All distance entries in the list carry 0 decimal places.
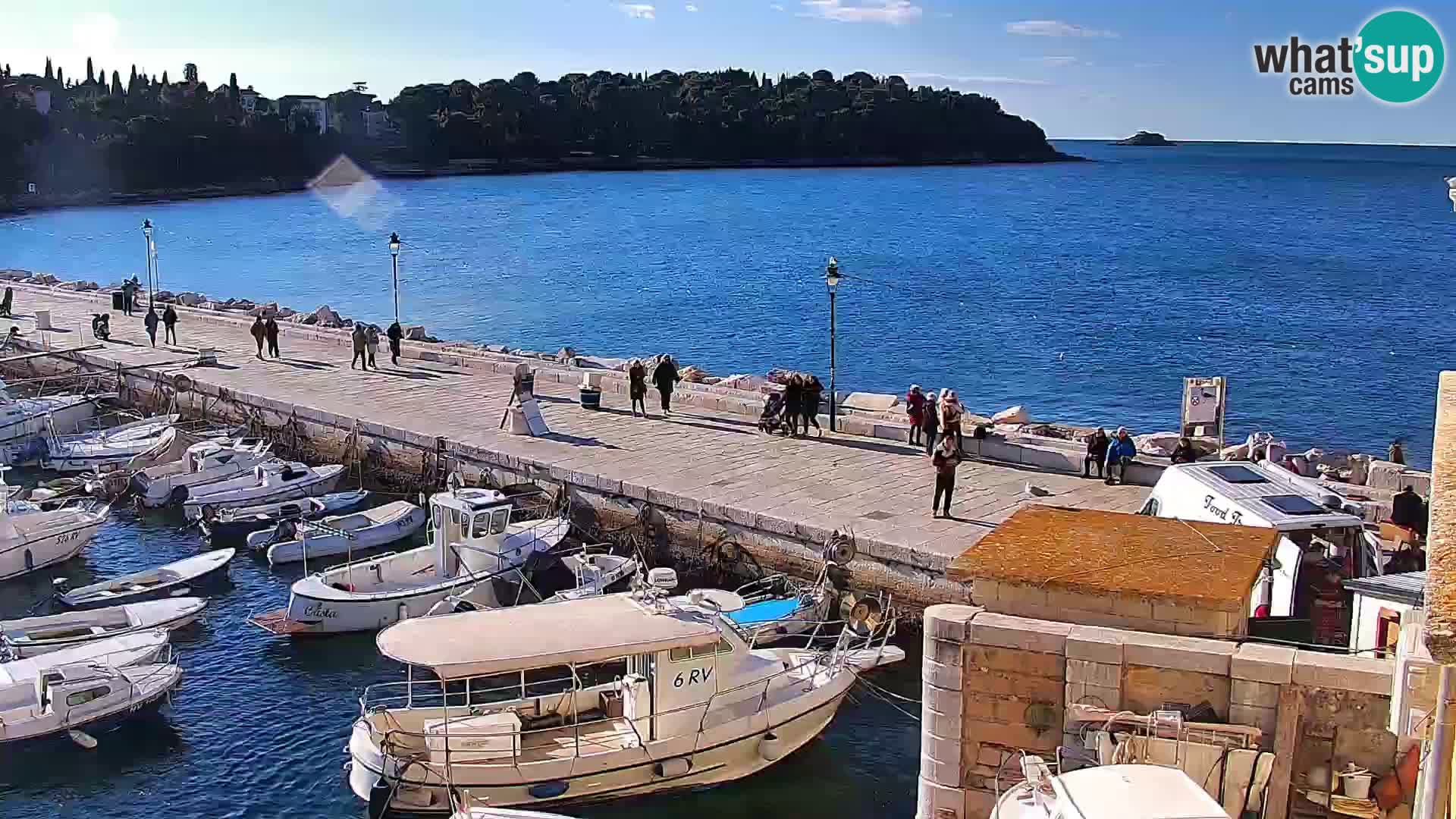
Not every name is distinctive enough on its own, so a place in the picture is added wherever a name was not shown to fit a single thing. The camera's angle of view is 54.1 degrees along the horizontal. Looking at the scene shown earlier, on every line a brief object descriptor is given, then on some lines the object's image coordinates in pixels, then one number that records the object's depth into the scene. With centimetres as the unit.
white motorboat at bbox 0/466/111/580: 2245
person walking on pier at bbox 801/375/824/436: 2605
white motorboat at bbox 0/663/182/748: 1656
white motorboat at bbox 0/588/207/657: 1859
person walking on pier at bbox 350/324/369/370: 3388
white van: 1493
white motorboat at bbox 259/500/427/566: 2330
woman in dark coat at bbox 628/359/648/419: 2805
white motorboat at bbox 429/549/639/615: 2031
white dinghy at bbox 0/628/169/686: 1727
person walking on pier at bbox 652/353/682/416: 2827
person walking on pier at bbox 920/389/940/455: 2456
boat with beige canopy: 1468
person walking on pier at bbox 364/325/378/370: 3472
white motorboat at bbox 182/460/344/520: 2545
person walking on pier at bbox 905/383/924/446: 2486
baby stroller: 2641
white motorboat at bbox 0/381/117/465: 2988
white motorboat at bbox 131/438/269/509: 2647
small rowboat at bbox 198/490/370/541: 2456
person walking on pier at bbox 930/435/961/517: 1997
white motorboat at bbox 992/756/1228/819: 875
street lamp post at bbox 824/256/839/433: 2623
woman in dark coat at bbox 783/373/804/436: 2584
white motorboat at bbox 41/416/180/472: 2866
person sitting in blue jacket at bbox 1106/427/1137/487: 2212
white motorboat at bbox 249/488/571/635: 1995
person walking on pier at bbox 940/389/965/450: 2052
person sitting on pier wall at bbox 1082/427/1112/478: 2236
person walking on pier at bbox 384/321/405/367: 3409
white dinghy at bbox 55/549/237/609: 2117
